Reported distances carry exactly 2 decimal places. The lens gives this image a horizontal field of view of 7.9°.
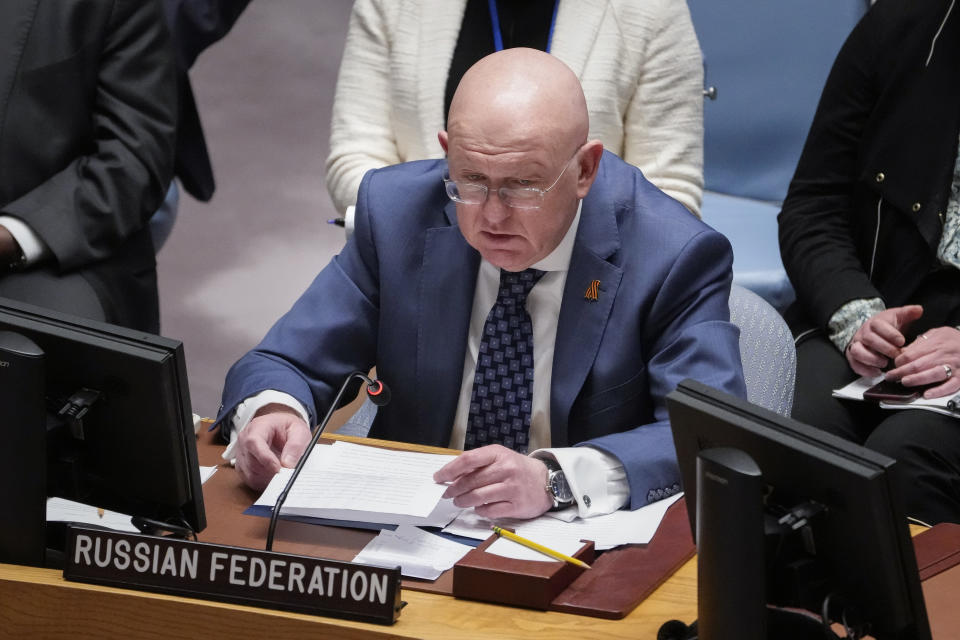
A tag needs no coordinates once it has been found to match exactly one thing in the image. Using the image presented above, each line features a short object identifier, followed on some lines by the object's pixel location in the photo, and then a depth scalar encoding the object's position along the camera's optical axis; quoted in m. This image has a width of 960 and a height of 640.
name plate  8.44
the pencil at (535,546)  8.56
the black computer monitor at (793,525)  8.30
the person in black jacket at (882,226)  9.50
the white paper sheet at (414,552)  8.60
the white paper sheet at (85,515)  8.75
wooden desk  8.45
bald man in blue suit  8.87
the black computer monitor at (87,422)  8.51
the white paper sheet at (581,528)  8.65
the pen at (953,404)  9.37
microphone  8.65
